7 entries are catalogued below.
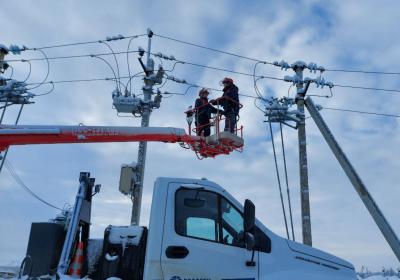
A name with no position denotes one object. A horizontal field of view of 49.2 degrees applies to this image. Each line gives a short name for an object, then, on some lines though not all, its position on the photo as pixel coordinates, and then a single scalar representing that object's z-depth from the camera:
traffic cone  5.92
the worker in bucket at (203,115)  12.81
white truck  5.20
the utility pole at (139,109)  13.92
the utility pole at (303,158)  15.01
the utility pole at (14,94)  16.95
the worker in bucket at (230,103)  12.38
